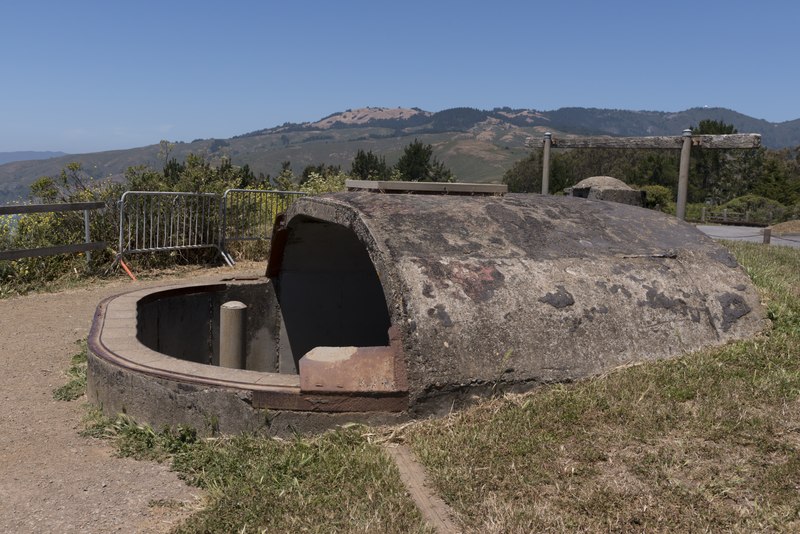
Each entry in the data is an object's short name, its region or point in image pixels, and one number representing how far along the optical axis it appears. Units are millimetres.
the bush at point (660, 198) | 31764
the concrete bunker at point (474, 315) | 3945
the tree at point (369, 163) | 37725
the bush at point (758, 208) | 34122
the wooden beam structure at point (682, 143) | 10953
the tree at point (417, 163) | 52062
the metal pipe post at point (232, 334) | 6266
